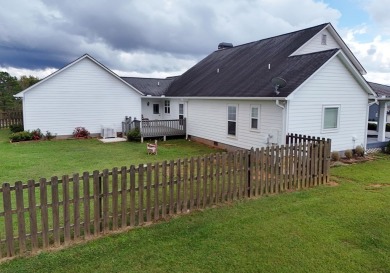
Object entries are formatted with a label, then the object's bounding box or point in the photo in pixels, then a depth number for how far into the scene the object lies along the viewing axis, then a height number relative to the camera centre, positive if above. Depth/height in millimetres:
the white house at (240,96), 12234 +851
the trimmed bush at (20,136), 18047 -1586
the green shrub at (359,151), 13750 -1824
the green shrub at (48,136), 19219 -1661
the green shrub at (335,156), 12734 -1910
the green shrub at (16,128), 20875 -1258
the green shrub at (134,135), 18859 -1539
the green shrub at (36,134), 18656 -1517
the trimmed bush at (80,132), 20094 -1465
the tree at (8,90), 36781 +2797
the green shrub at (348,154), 13305 -1905
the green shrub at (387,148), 14969 -1841
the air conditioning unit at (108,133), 20469 -1543
